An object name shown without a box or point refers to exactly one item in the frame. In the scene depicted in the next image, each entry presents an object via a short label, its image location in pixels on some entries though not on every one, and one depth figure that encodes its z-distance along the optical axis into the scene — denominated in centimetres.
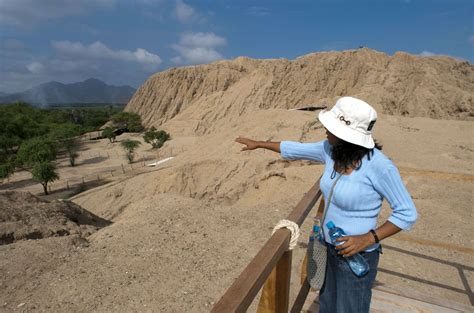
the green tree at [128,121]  4591
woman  143
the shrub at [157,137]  3242
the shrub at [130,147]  2648
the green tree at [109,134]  3832
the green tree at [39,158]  1864
